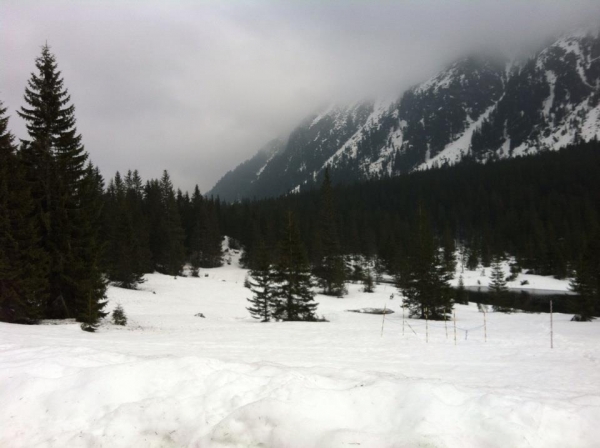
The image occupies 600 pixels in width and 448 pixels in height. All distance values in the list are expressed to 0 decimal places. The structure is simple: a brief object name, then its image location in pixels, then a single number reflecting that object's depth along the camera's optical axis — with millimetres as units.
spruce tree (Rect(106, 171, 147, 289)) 37781
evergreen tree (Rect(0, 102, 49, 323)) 13898
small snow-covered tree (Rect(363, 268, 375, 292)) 51297
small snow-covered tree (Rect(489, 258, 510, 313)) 42906
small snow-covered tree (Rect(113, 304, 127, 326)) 18750
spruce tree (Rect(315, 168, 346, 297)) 46062
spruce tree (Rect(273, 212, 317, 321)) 25078
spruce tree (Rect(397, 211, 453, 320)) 27047
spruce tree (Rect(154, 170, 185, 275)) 54719
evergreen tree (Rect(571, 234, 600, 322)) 26406
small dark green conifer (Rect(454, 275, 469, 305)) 43594
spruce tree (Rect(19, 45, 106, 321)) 16531
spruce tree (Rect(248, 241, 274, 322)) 25922
